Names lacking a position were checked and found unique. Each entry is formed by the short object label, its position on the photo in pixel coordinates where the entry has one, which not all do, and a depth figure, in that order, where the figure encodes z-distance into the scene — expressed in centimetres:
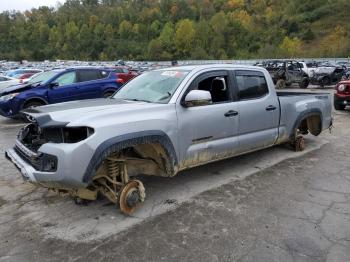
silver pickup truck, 385
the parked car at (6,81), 1750
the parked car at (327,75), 2319
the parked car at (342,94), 1196
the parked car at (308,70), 2293
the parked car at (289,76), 2195
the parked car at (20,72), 2511
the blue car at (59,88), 1113
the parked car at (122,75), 1303
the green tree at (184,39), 12631
